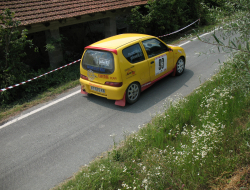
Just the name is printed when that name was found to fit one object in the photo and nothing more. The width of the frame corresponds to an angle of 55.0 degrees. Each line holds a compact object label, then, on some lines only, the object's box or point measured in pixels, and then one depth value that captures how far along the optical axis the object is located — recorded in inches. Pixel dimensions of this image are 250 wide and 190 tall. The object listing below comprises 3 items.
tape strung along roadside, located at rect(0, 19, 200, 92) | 307.3
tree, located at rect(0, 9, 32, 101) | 319.0
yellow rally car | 264.2
